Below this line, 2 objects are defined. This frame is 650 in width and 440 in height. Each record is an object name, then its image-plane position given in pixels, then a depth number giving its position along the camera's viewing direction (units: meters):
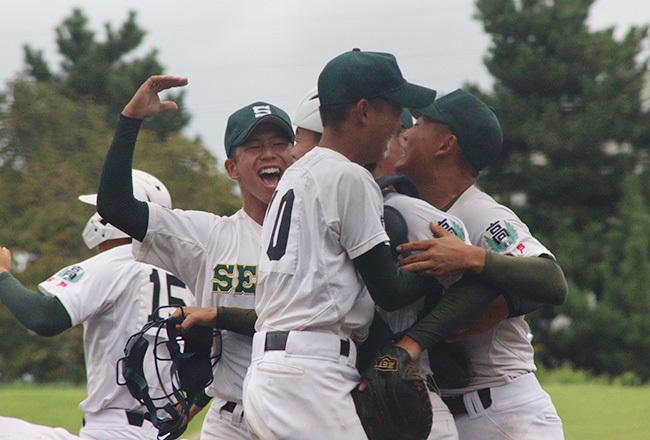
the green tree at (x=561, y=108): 67.61
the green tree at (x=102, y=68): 78.66
